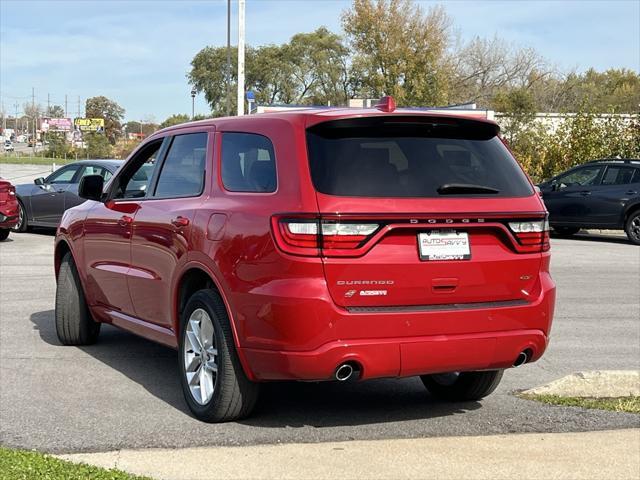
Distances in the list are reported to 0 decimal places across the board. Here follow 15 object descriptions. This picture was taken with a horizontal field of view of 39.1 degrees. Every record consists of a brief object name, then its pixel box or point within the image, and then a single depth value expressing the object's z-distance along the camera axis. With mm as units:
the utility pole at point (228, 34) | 38950
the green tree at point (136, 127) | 154750
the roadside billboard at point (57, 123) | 146812
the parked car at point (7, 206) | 16188
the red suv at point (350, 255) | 4773
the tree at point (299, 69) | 74312
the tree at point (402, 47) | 54750
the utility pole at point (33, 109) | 156775
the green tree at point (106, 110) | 156475
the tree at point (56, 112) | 174125
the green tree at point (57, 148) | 95062
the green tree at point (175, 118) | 105412
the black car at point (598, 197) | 18812
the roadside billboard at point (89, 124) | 135088
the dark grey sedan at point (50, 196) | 17672
